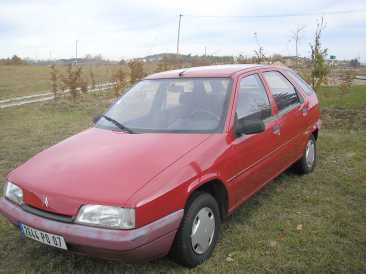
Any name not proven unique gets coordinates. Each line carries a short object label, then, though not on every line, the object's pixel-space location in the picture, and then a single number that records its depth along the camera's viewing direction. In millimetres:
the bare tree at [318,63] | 10253
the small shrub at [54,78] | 14272
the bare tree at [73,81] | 14189
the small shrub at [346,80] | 10469
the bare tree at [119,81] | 13729
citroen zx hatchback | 2637
